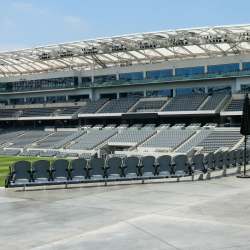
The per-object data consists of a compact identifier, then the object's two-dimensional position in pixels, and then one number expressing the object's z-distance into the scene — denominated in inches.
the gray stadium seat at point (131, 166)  567.2
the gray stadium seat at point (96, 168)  553.6
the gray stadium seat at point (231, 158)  698.2
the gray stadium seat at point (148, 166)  573.6
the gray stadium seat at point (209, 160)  626.8
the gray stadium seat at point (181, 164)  586.8
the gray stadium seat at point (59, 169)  535.2
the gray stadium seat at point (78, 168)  544.4
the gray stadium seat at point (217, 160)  645.3
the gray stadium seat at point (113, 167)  559.2
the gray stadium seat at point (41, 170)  526.6
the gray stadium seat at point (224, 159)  671.1
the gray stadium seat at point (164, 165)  582.9
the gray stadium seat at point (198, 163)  596.7
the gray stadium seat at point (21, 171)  518.0
